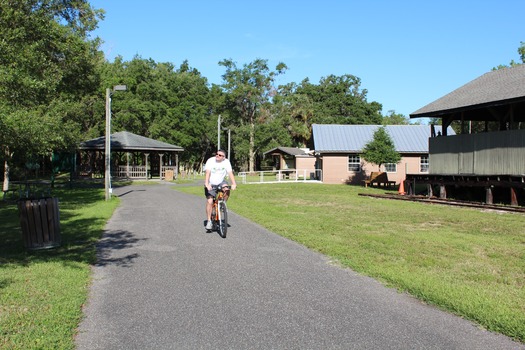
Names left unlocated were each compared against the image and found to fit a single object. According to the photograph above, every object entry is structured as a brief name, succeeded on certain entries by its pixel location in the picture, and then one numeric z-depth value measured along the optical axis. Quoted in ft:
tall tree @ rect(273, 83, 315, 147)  210.79
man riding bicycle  32.17
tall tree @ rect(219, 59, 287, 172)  204.54
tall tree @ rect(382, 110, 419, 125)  321.81
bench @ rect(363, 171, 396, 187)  109.50
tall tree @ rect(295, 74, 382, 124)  241.55
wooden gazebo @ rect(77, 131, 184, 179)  120.57
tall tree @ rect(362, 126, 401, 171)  108.37
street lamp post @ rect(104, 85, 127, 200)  61.97
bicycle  31.45
